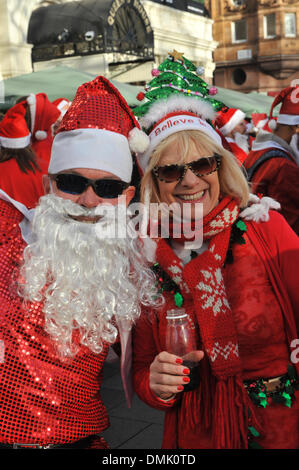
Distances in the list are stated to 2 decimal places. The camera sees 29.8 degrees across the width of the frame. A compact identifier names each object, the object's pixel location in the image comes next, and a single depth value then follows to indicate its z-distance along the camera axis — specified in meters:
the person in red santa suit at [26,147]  4.99
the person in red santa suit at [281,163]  4.40
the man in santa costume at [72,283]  1.96
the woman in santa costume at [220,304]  2.15
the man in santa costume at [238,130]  7.85
